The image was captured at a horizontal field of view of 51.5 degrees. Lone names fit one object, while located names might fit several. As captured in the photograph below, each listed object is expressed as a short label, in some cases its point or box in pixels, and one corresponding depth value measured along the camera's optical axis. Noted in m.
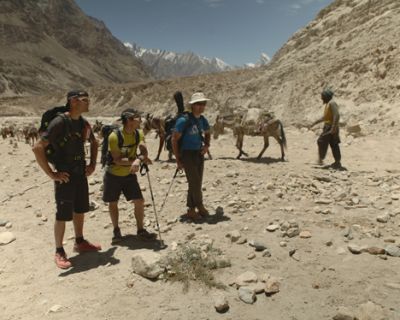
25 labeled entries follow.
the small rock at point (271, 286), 4.41
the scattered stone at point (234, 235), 5.73
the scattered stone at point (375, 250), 5.06
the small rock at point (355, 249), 5.13
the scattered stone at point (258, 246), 5.40
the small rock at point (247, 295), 4.30
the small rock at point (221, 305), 4.18
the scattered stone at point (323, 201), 7.03
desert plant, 4.72
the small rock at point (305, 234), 5.66
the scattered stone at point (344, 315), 3.88
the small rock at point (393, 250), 5.01
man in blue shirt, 6.26
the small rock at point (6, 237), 6.43
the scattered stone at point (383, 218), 6.05
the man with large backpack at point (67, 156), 4.91
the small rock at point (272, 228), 5.98
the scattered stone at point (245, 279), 4.60
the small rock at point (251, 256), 5.21
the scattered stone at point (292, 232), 5.72
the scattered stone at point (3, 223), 7.22
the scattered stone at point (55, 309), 4.36
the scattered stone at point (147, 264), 4.83
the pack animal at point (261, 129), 11.79
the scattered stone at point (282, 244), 5.46
